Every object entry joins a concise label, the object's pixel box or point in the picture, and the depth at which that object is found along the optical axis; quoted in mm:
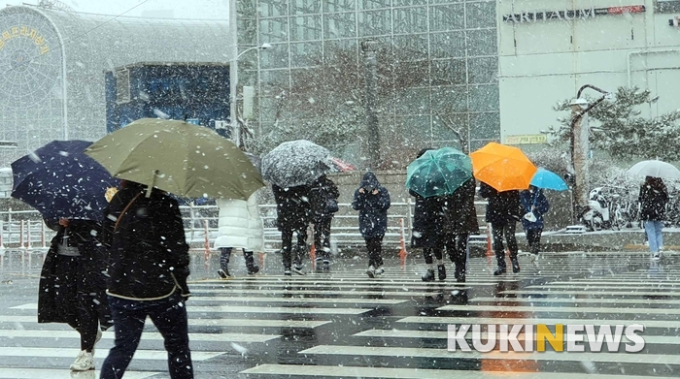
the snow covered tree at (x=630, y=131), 38844
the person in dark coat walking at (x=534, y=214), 19547
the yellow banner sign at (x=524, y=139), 50188
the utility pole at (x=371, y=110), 30594
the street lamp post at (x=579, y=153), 28516
